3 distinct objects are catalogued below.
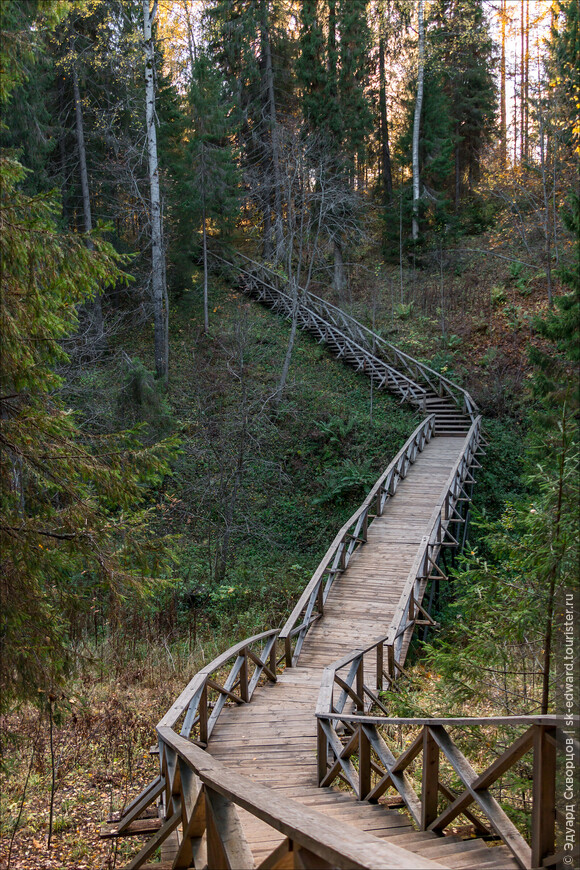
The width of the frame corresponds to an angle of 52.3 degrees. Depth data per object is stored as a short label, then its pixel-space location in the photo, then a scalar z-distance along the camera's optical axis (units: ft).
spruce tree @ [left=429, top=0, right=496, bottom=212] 99.91
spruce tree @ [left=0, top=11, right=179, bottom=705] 16.80
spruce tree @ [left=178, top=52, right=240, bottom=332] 79.36
